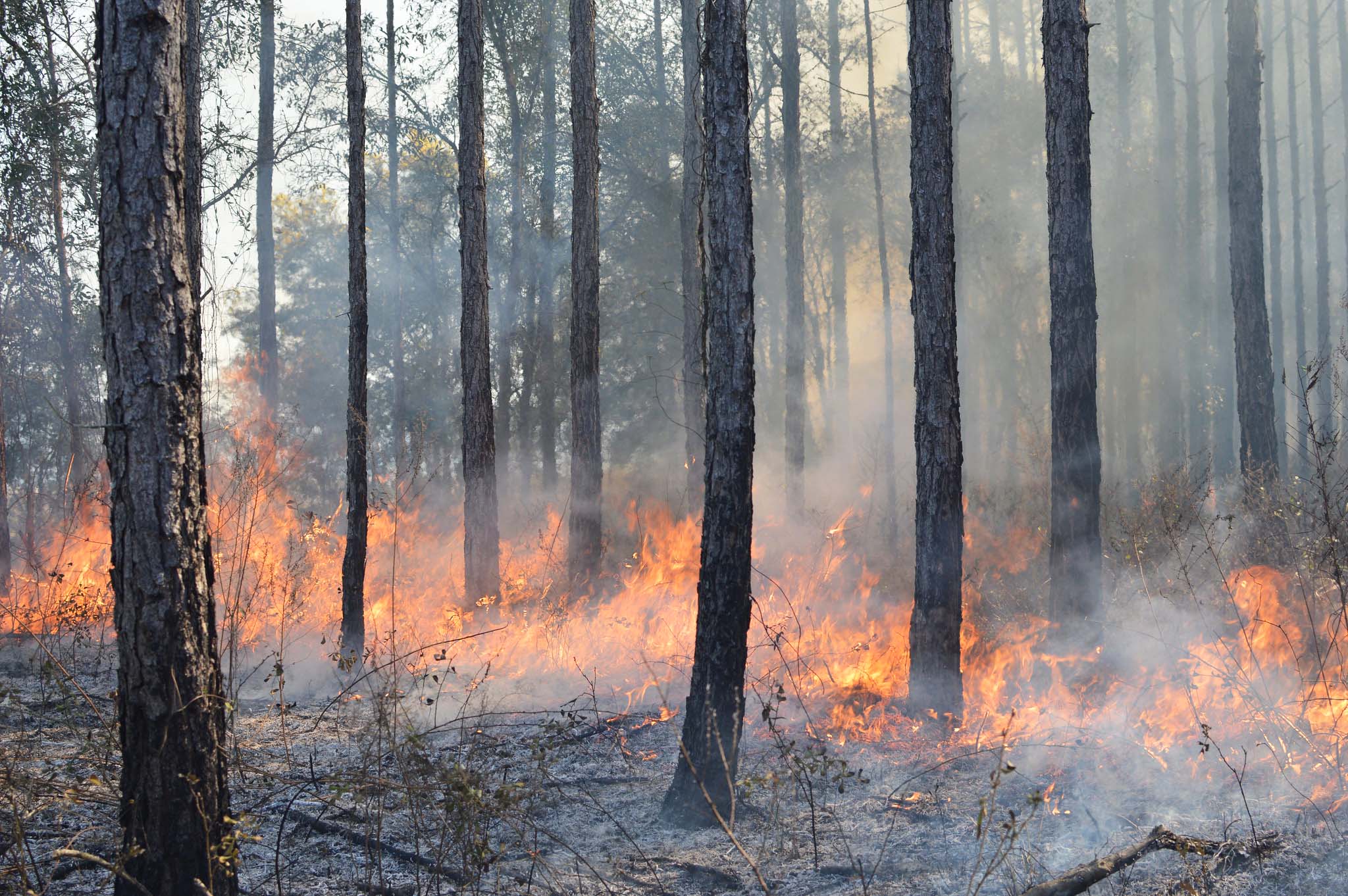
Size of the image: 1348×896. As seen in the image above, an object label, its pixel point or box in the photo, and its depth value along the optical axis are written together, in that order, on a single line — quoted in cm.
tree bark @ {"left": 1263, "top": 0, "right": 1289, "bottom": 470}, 2902
